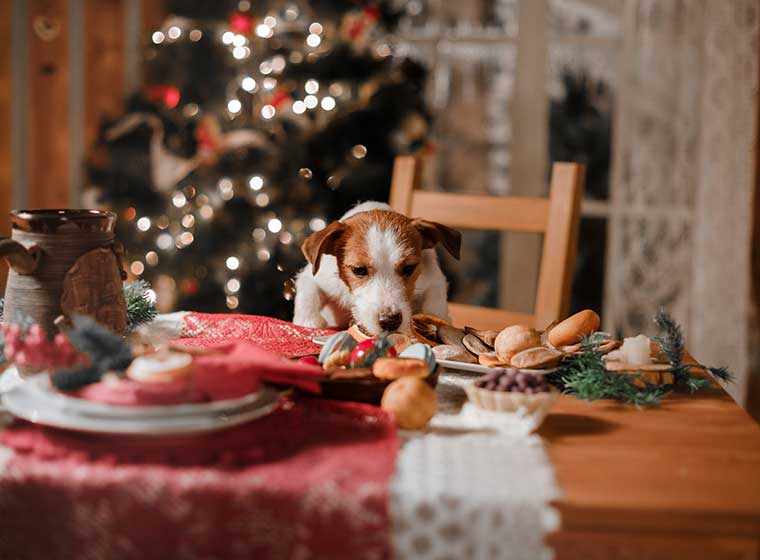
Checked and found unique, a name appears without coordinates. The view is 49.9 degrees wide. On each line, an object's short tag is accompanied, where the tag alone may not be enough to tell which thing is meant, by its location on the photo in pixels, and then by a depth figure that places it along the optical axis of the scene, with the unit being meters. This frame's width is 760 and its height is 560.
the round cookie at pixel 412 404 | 0.81
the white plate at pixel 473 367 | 1.01
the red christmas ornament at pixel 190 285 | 2.98
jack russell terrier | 1.38
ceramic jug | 0.96
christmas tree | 2.88
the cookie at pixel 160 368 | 0.77
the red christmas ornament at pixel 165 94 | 3.11
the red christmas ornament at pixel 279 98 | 2.90
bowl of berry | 0.81
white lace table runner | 0.65
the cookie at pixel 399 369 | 0.88
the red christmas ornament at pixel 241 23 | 2.94
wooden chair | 1.63
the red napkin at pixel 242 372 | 0.77
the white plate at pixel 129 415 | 0.71
